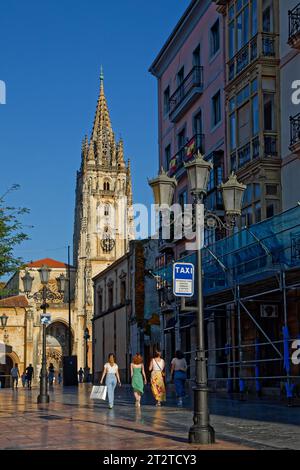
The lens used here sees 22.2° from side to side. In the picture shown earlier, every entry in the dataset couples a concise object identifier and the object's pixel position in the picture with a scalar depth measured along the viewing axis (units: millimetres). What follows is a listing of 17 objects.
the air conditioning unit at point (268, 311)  23203
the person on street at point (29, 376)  53497
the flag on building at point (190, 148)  31062
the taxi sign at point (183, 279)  12461
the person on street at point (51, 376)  55725
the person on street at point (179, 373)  21438
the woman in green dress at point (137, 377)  21250
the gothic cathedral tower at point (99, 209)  108375
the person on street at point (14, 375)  52981
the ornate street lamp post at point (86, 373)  64056
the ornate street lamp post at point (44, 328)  24688
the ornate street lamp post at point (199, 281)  11094
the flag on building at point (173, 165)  33653
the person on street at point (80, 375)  70475
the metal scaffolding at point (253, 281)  19812
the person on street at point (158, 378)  21391
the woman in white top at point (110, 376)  20234
